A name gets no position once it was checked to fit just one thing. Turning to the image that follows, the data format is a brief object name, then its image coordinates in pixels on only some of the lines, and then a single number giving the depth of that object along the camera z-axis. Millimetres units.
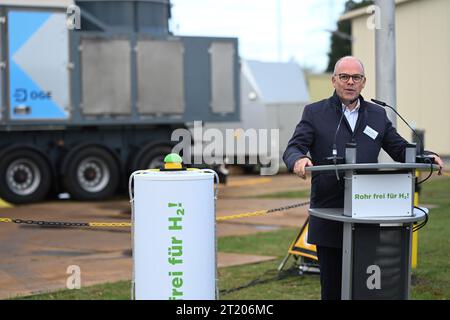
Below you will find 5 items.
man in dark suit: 9359
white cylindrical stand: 9477
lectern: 8578
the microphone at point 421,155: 9250
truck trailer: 31766
